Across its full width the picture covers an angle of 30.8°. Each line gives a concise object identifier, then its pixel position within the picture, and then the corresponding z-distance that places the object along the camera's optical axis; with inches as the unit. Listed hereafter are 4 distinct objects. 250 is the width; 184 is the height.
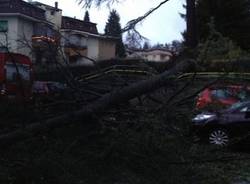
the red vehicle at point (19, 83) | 261.5
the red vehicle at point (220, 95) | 293.5
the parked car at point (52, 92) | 270.8
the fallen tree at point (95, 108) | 242.4
